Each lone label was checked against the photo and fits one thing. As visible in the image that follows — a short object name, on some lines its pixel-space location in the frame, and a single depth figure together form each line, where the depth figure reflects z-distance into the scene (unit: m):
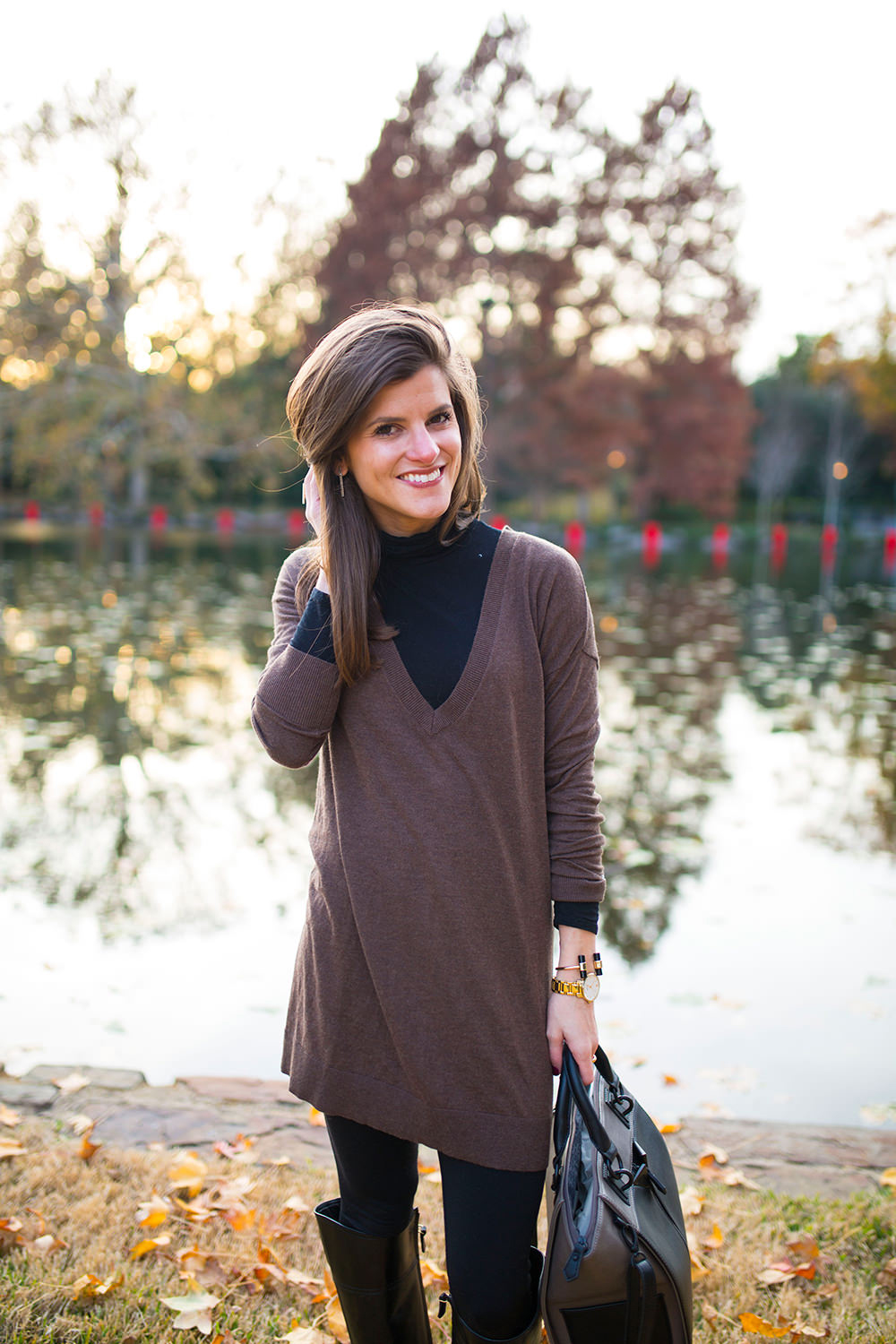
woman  1.67
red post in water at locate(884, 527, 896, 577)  25.42
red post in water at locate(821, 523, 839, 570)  29.66
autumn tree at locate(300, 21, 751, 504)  34.62
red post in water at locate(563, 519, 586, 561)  28.98
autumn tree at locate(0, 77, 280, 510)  22.53
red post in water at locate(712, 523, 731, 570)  32.24
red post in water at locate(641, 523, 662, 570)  31.99
